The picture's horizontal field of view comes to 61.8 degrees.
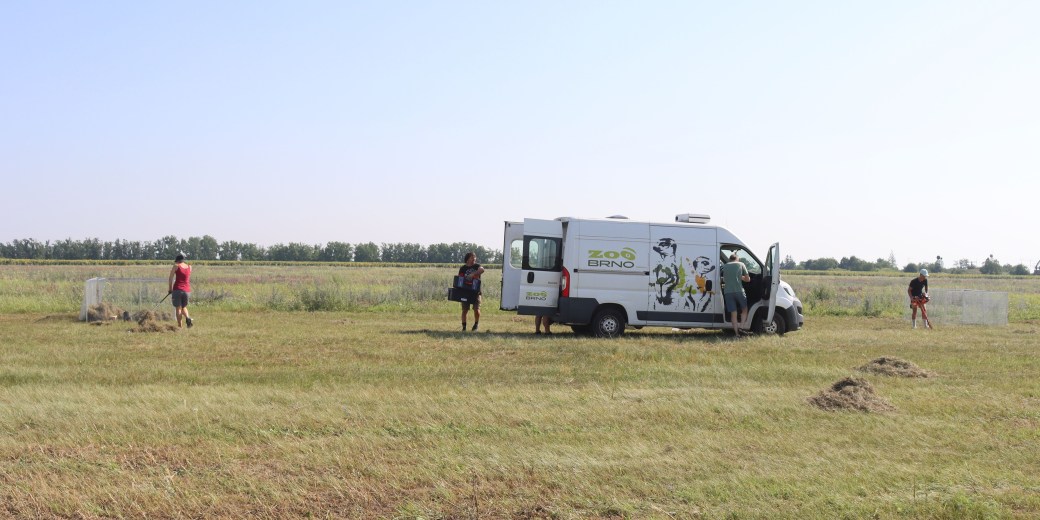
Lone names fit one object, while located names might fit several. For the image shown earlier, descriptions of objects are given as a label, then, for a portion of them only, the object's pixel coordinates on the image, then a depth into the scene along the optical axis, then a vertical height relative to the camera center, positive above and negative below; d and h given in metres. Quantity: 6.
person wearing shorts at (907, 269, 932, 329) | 21.22 -0.08
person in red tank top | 17.39 -0.57
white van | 16.70 +0.07
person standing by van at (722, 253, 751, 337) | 16.75 -0.08
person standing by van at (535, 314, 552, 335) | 17.38 -0.98
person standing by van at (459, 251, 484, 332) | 17.92 -0.05
